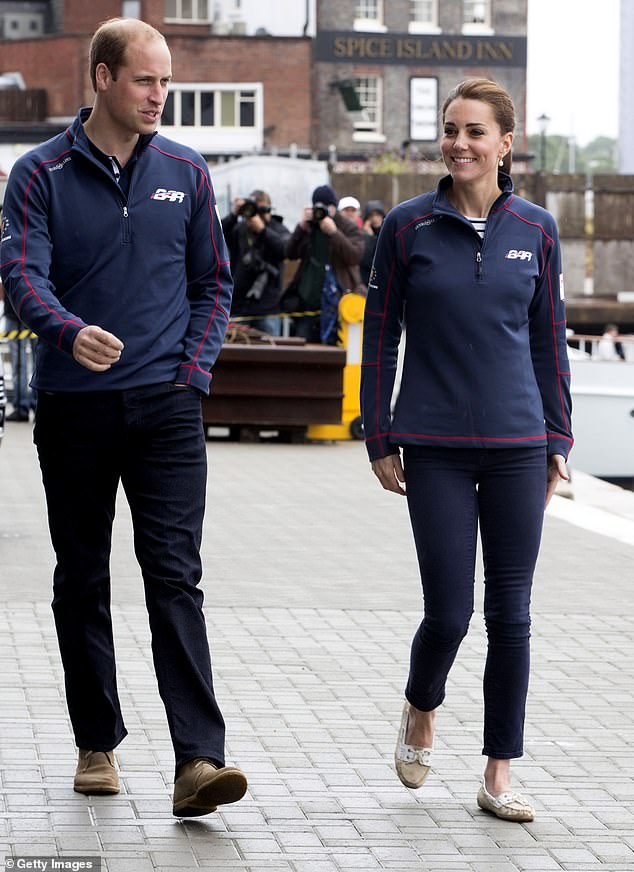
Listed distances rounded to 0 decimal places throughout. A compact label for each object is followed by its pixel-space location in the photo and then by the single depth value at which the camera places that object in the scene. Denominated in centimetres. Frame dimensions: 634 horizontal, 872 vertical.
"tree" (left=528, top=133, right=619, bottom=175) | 11807
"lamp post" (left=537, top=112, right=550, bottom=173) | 5191
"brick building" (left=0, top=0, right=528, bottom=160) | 5878
